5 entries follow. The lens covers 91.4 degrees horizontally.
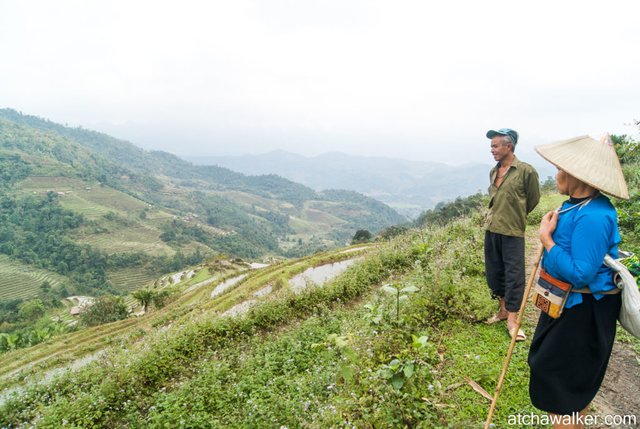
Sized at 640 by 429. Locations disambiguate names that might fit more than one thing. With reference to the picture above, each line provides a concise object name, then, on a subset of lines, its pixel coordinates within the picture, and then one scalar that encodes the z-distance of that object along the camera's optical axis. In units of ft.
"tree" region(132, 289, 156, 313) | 102.37
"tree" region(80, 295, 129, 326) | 103.04
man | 12.42
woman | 6.32
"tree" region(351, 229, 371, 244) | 159.53
